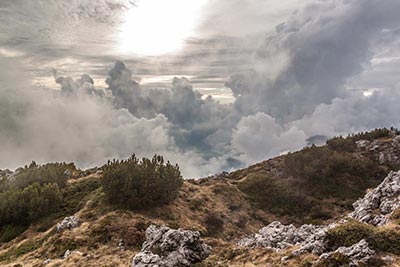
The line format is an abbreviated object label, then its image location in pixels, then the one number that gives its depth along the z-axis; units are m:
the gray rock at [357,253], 19.54
